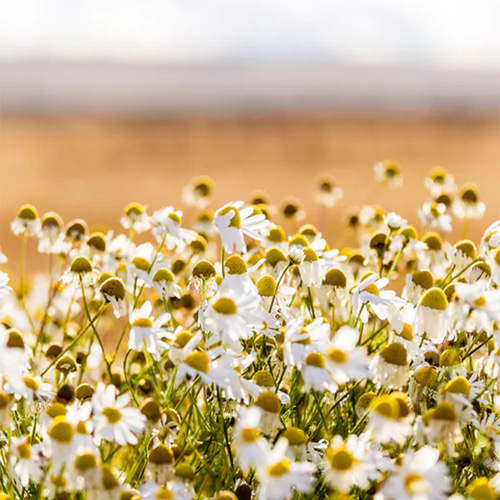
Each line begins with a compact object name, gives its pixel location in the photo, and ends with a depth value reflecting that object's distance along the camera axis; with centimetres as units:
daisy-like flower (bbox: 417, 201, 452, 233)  85
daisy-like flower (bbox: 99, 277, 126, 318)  73
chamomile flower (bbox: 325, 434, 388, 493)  64
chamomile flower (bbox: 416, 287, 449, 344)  70
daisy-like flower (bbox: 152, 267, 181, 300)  75
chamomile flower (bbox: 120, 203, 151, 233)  85
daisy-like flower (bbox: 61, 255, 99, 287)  77
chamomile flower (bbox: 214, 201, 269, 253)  74
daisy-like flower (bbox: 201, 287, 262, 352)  67
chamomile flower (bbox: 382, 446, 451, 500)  62
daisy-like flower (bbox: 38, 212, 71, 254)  86
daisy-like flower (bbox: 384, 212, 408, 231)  80
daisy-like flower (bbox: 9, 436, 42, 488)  66
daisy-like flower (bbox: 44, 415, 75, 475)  64
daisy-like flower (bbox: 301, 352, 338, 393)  67
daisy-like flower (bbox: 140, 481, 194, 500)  65
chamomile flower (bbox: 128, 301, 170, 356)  70
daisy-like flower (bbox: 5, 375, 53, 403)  67
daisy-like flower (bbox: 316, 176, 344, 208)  108
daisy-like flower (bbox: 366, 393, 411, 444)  64
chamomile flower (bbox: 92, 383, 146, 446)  66
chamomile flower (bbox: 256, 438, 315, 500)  63
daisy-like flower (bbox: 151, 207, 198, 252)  81
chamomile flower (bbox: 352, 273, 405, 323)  72
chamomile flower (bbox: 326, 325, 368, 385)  67
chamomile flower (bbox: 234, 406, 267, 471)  64
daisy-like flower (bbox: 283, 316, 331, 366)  68
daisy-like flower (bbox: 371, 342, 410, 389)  68
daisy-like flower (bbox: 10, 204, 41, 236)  85
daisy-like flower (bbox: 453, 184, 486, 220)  90
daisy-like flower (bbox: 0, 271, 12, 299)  72
